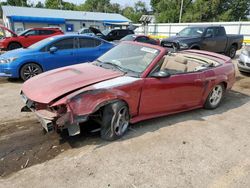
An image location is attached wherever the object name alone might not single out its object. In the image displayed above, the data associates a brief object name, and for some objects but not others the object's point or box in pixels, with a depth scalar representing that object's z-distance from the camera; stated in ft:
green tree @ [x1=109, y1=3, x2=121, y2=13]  318.61
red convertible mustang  10.55
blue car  22.66
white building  107.14
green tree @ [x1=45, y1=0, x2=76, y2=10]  228.43
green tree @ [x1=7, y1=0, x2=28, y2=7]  230.01
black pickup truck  35.40
